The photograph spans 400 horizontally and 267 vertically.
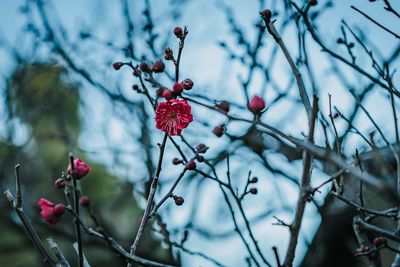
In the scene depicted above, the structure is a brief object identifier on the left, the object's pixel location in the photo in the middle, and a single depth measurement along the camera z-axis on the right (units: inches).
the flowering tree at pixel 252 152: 23.1
